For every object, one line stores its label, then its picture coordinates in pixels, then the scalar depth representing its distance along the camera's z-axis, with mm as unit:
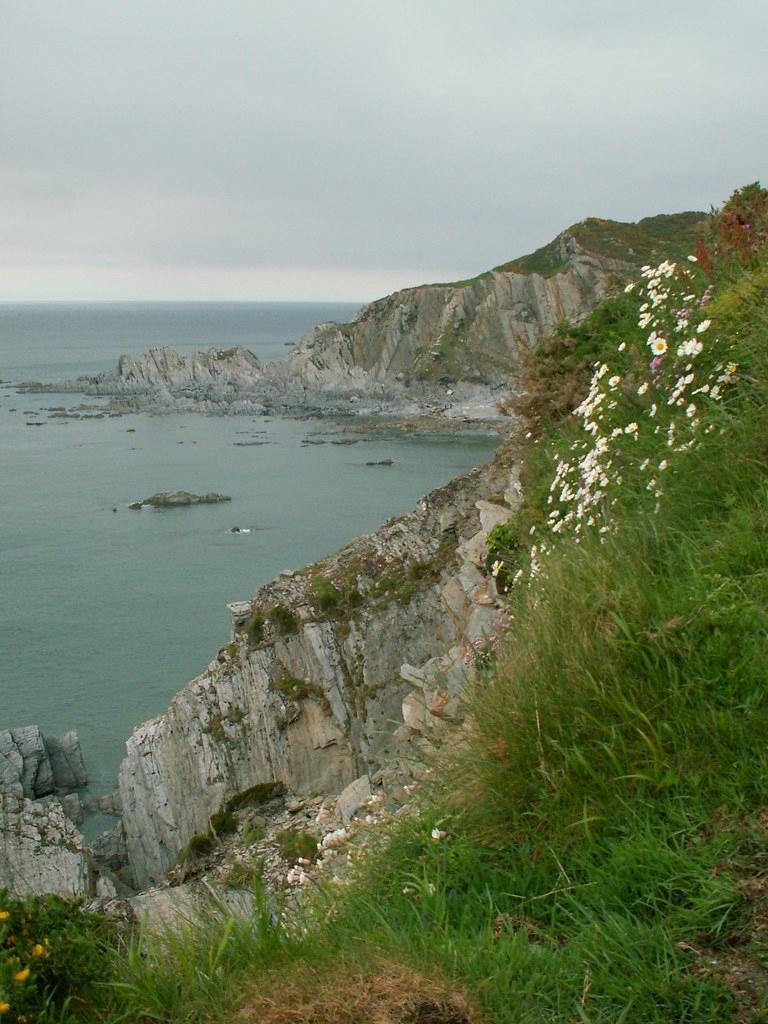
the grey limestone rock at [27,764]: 28531
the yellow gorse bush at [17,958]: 3051
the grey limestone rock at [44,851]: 17581
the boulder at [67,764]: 29703
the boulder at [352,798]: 11977
